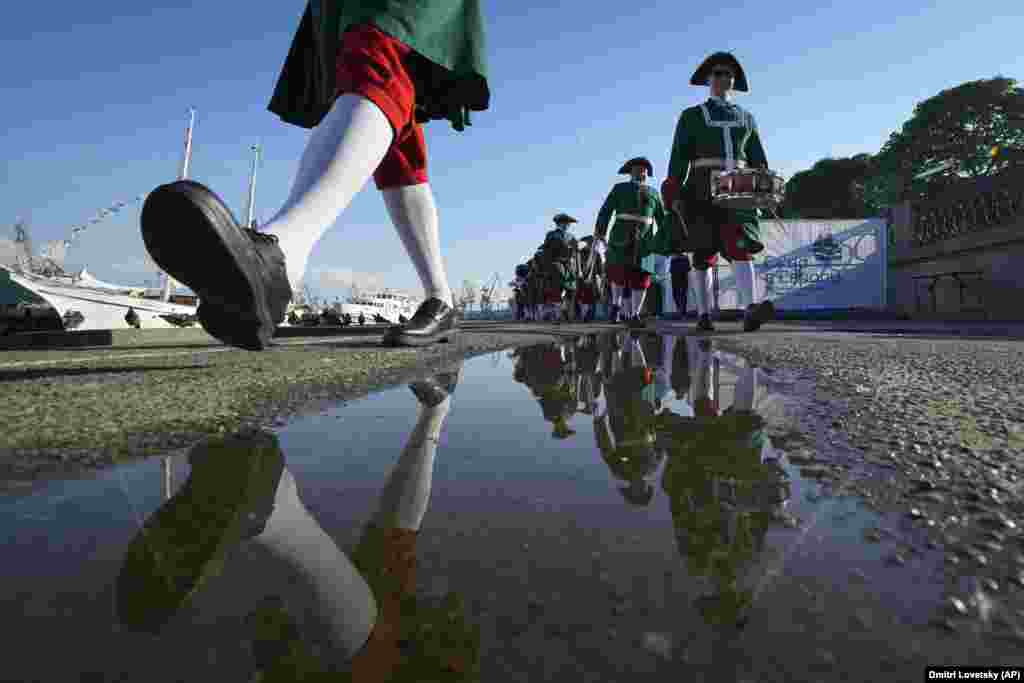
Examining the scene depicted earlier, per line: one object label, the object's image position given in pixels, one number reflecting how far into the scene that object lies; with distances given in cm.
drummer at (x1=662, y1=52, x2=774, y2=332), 436
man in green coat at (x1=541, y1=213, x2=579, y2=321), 1222
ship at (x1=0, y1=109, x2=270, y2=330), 2112
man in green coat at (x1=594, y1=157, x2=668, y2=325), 726
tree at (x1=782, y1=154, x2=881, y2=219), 3569
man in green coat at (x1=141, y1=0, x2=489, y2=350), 117
